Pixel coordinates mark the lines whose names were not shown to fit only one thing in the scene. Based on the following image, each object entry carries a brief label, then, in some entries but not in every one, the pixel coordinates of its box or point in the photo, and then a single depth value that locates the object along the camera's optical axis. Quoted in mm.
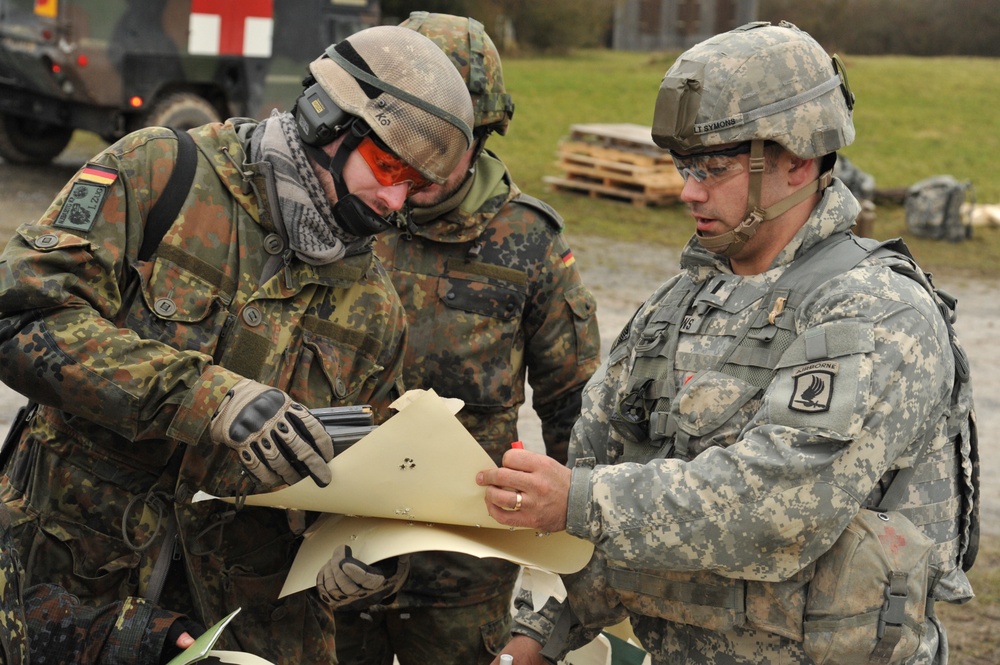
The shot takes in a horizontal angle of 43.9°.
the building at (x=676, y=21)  36312
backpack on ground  14500
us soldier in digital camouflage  2484
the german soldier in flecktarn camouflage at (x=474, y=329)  3838
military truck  11164
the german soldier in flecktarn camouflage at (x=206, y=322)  2592
